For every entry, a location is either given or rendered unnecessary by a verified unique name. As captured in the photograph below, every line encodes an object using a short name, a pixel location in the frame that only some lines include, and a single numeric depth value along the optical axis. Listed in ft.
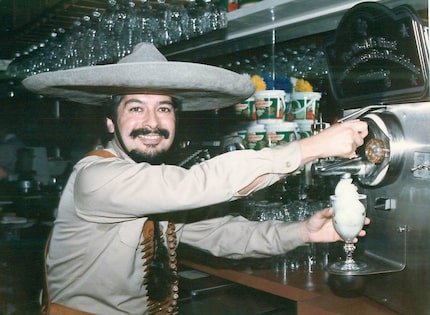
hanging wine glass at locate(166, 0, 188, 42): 5.98
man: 3.16
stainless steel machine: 3.13
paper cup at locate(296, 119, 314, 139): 4.85
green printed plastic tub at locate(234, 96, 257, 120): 5.21
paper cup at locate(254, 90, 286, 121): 4.87
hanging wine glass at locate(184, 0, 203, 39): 5.88
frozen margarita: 3.06
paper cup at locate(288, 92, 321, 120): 4.85
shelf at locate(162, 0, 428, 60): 4.52
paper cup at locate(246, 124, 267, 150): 4.93
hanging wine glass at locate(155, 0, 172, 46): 6.15
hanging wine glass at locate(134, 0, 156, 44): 6.19
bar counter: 3.94
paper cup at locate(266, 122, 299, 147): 4.81
